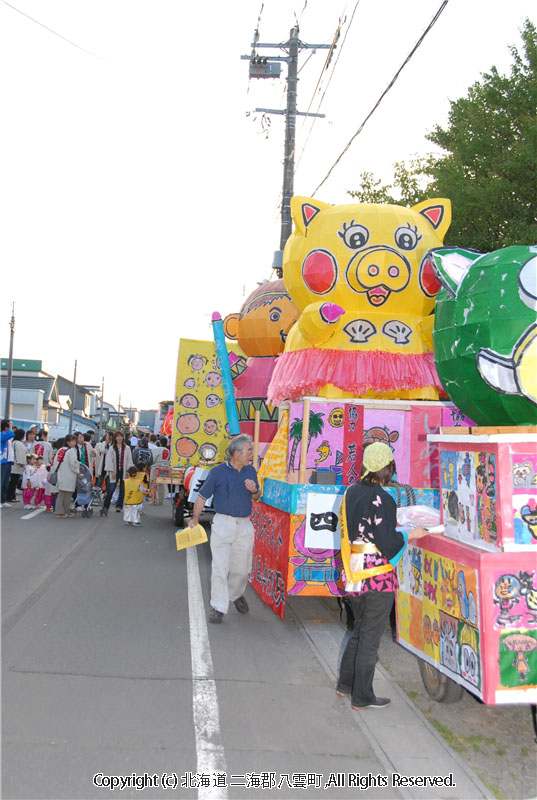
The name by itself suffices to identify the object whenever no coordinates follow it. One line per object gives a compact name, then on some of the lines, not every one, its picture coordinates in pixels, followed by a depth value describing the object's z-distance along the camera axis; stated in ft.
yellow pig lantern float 24.99
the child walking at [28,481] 50.72
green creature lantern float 13.89
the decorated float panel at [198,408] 42.98
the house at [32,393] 208.13
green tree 45.14
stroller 47.71
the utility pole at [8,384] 104.17
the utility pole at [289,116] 50.80
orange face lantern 39.55
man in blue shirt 21.94
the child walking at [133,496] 44.91
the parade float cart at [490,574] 12.57
